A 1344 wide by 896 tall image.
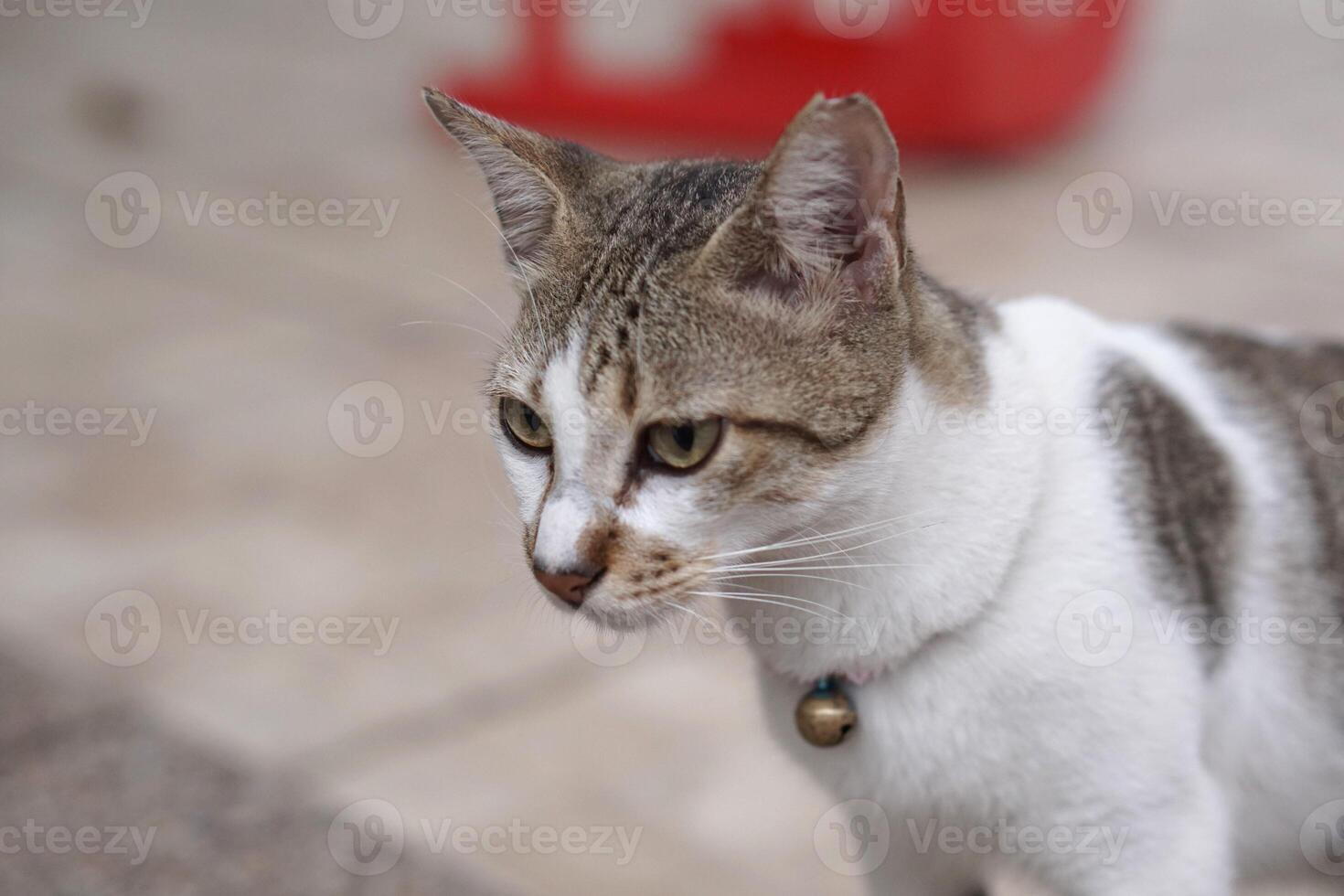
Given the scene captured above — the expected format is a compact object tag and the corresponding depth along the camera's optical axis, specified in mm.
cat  957
